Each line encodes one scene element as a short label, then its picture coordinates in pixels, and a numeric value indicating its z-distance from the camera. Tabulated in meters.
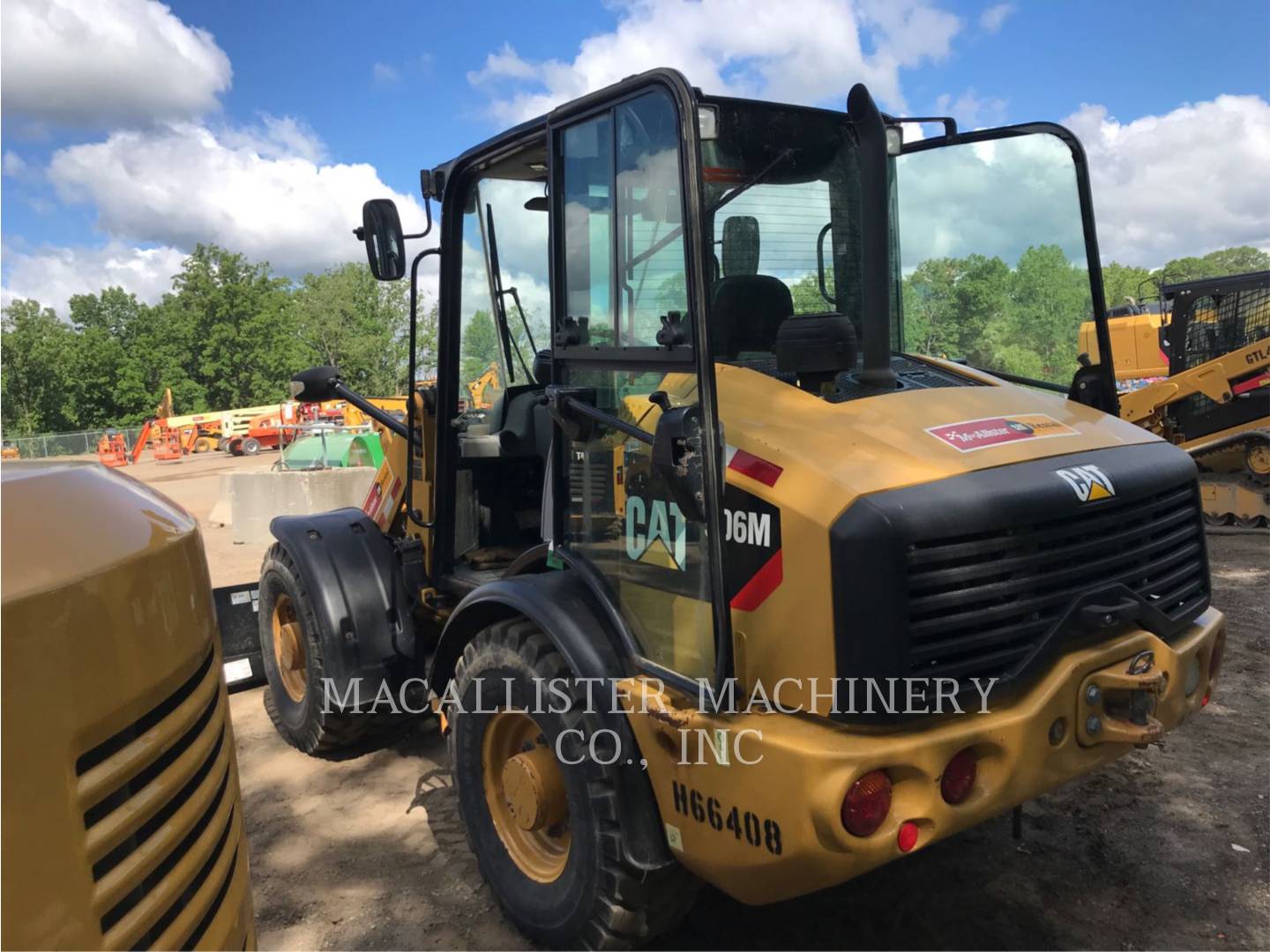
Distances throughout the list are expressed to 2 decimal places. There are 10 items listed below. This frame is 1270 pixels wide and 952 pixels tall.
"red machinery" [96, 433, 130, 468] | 31.50
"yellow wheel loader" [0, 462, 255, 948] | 1.16
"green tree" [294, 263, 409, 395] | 54.16
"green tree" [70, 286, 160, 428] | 49.50
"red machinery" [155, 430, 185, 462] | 31.38
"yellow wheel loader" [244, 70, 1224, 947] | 2.28
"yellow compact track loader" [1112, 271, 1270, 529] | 9.90
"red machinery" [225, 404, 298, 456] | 33.24
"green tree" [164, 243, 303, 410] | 50.88
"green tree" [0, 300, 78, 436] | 48.34
